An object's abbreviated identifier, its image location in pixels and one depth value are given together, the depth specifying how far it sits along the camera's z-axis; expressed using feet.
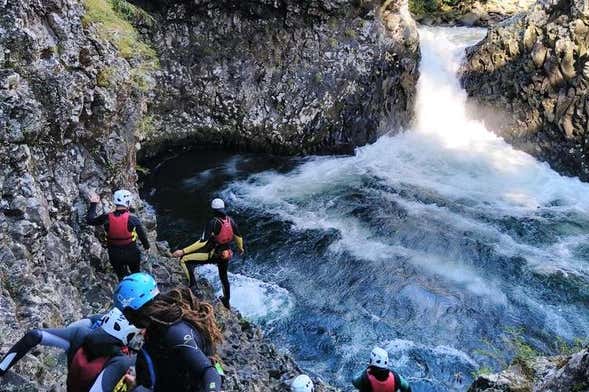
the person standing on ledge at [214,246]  29.48
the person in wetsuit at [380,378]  19.93
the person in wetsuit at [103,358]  12.53
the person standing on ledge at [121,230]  25.00
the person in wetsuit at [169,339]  11.76
